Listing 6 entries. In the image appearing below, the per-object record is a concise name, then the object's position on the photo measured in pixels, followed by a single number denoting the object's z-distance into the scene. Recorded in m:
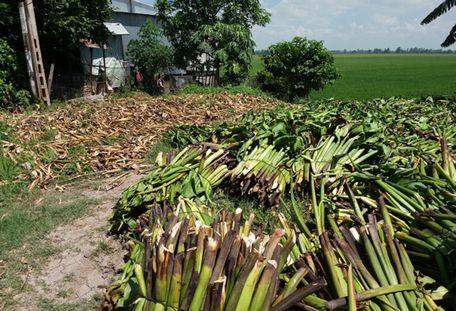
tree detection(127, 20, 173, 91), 17.17
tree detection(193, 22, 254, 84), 17.88
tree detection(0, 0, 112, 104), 11.01
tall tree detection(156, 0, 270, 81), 18.25
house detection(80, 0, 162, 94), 15.55
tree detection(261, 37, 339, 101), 17.14
